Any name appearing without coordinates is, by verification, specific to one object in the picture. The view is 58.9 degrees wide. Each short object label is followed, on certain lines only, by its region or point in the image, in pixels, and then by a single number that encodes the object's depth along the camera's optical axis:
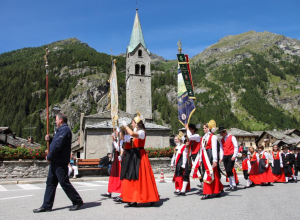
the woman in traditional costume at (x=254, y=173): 10.67
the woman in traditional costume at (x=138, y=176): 5.89
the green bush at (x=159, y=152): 19.48
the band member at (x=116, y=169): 7.26
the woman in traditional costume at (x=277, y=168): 12.44
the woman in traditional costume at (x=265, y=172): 10.70
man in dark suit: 5.46
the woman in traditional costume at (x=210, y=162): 7.09
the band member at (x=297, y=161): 13.49
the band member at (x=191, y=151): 7.91
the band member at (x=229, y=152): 9.06
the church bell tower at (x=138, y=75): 50.66
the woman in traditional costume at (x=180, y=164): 8.41
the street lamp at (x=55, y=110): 11.59
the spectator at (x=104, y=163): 16.66
